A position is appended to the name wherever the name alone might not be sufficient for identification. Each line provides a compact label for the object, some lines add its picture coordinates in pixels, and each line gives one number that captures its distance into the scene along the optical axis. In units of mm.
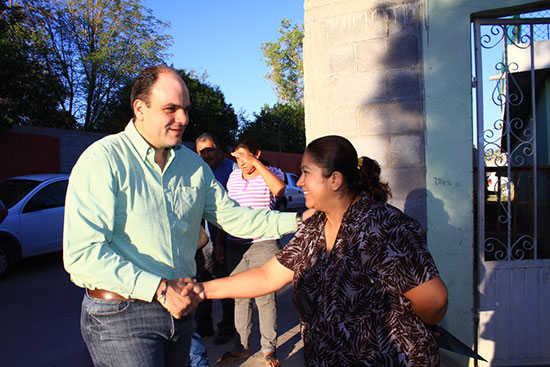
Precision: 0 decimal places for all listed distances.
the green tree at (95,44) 23875
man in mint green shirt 1773
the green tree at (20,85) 11867
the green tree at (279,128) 32472
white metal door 3564
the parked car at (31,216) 7113
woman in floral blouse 1709
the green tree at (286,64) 40812
